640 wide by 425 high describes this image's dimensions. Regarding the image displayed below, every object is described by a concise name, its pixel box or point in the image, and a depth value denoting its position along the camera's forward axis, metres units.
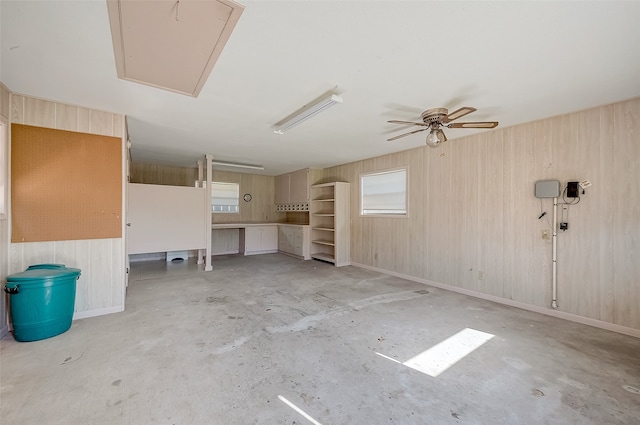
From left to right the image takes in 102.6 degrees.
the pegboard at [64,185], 2.80
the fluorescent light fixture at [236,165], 6.36
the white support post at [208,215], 5.58
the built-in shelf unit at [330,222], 6.33
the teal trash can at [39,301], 2.45
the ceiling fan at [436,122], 3.00
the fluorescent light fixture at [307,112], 2.65
